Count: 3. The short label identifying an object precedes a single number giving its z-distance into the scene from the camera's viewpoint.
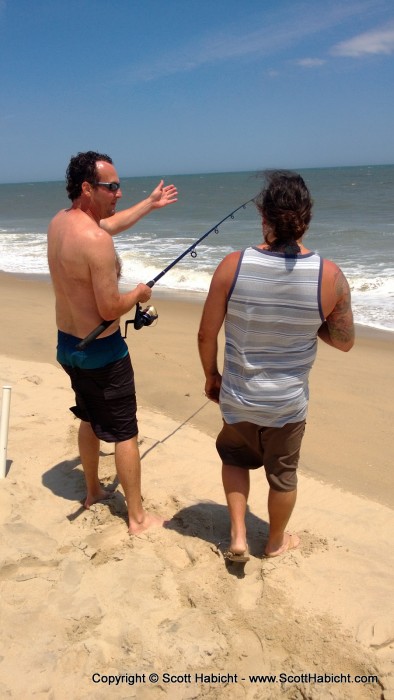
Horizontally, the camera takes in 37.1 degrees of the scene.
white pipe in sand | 3.21
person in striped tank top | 2.09
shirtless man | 2.50
